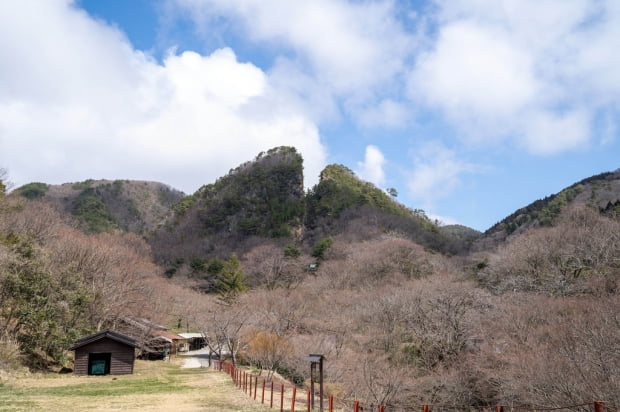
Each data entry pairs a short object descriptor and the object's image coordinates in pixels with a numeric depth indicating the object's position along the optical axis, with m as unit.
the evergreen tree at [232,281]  54.22
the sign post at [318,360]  13.68
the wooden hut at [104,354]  28.59
